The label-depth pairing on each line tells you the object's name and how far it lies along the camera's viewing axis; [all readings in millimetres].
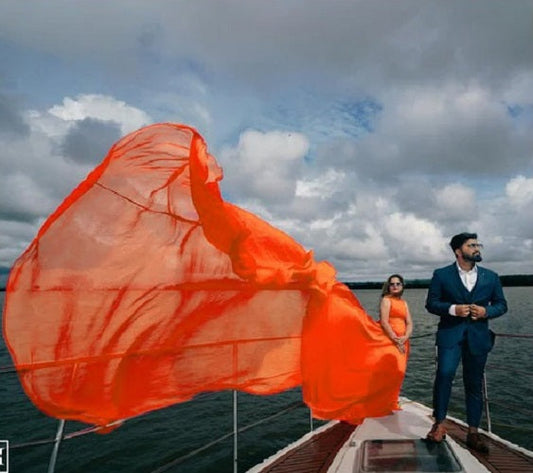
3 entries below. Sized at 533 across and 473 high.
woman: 5289
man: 4273
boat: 3885
